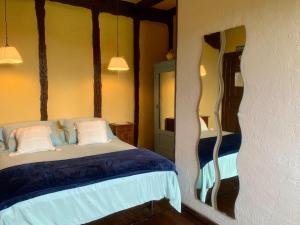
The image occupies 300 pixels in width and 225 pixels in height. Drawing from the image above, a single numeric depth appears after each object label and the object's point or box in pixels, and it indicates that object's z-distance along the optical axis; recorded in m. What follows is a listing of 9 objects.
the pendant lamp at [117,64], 3.61
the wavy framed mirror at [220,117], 2.09
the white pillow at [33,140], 2.77
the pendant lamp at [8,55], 2.84
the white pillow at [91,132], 3.18
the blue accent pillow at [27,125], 2.86
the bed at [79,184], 1.89
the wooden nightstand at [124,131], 3.99
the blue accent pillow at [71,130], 3.24
